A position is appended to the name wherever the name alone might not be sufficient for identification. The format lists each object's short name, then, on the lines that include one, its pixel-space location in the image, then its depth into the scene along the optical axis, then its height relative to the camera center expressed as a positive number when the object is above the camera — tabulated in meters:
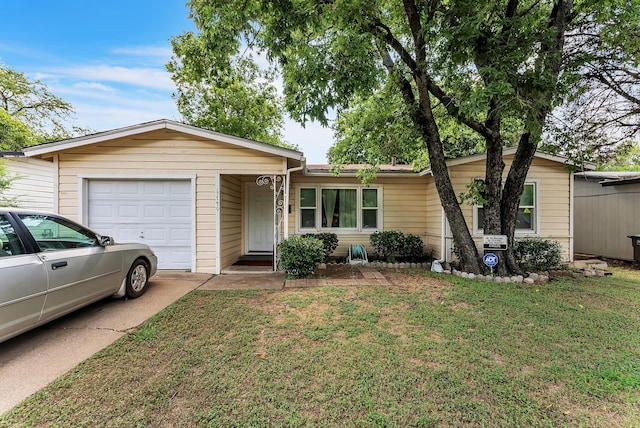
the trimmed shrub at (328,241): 8.33 -0.77
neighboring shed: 8.62 +0.10
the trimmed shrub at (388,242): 8.27 -0.79
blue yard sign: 6.10 -0.97
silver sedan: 2.73 -0.63
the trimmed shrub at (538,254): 7.12 -1.00
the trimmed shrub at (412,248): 8.37 -0.99
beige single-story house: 6.33 +0.78
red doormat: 7.62 -1.34
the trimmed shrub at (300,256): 6.05 -0.89
